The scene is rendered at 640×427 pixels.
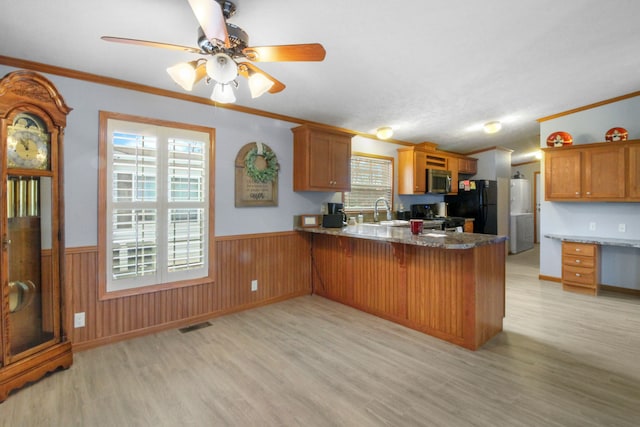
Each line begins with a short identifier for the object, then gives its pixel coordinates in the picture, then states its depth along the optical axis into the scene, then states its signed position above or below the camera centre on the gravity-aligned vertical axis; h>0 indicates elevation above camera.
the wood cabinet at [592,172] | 4.07 +0.55
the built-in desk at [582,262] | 4.24 -0.69
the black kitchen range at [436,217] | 5.61 -0.09
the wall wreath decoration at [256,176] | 3.72 +0.45
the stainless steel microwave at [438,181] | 5.84 +0.60
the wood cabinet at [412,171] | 5.66 +0.76
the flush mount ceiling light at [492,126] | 4.84 +1.34
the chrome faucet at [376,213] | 5.16 -0.01
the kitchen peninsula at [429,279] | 2.72 -0.68
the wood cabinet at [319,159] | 4.06 +0.72
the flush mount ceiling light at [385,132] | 4.86 +1.25
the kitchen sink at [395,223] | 4.84 -0.17
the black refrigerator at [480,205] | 6.61 +0.16
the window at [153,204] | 2.87 +0.09
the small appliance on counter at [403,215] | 5.81 -0.05
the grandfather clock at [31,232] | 2.11 -0.14
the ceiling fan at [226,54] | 1.70 +0.94
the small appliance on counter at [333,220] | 4.07 -0.10
